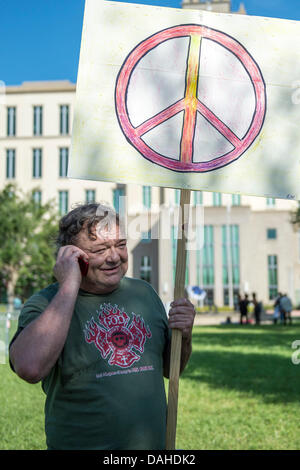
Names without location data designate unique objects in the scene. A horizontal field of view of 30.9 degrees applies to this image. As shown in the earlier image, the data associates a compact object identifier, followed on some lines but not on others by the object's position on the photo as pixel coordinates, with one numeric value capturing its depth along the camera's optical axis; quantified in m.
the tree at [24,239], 36.81
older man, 1.83
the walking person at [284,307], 25.22
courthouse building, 55.47
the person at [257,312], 26.75
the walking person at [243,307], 26.34
